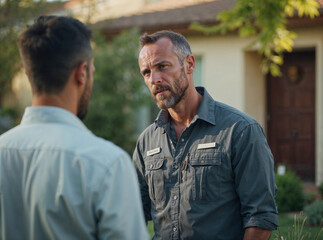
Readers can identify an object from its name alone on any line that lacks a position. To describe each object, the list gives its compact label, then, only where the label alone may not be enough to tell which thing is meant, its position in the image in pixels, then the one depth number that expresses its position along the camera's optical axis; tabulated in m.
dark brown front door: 11.12
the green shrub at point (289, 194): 7.91
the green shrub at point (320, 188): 8.32
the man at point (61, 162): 1.72
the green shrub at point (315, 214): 6.91
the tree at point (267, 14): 6.35
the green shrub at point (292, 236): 4.10
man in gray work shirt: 2.79
